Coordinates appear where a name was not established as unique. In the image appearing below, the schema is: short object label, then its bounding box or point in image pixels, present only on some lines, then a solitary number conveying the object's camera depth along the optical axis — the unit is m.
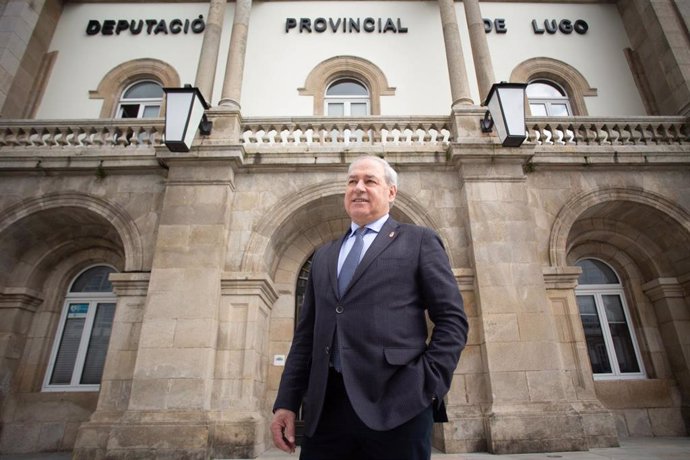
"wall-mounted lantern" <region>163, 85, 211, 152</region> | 6.37
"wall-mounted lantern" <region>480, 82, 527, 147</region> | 6.32
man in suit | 1.77
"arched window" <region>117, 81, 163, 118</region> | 10.40
